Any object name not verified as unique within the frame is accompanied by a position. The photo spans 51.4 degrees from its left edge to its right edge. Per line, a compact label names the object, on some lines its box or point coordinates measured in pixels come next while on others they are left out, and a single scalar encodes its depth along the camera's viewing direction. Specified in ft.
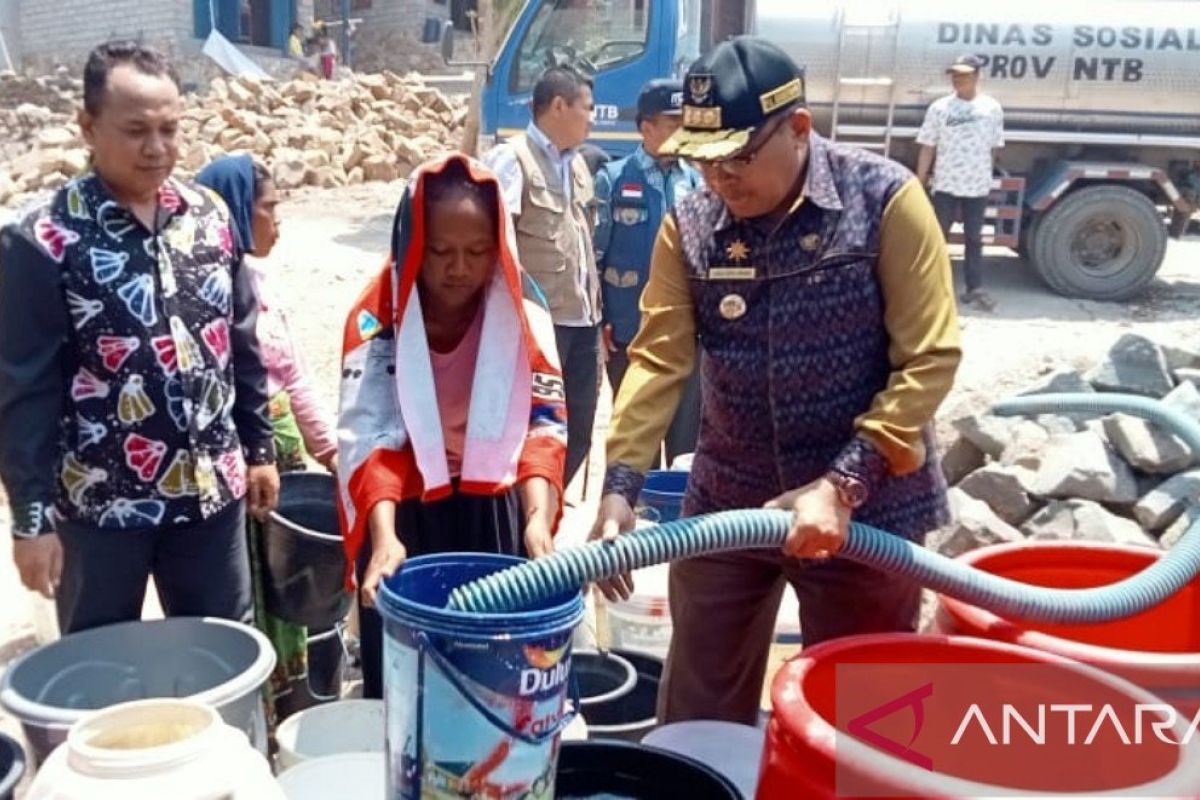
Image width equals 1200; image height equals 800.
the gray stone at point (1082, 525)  13.67
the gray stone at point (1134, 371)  16.44
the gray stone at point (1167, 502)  14.02
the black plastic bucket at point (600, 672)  10.03
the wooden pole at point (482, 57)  29.73
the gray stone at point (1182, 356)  17.24
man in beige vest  15.19
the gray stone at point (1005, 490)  15.08
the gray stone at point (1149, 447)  14.65
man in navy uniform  16.40
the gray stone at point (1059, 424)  16.85
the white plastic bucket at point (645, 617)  11.12
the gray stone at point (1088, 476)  14.58
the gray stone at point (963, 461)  17.16
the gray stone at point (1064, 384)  16.17
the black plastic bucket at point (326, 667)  10.91
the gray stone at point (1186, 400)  14.67
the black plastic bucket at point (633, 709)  8.80
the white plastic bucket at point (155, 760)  5.16
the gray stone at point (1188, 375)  16.40
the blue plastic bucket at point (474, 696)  5.11
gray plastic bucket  7.33
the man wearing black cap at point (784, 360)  6.77
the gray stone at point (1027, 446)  15.98
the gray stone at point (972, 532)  13.89
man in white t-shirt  30.55
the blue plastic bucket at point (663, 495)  11.99
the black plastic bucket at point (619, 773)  6.59
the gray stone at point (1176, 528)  13.37
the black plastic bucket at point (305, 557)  9.69
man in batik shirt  7.71
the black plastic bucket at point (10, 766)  5.82
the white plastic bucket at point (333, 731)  7.98
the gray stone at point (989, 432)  16.63
